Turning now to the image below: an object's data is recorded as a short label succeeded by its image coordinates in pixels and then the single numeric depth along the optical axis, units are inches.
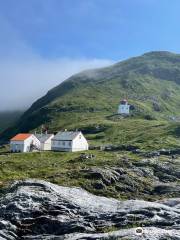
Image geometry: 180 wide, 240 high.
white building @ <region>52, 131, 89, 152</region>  6466.5
